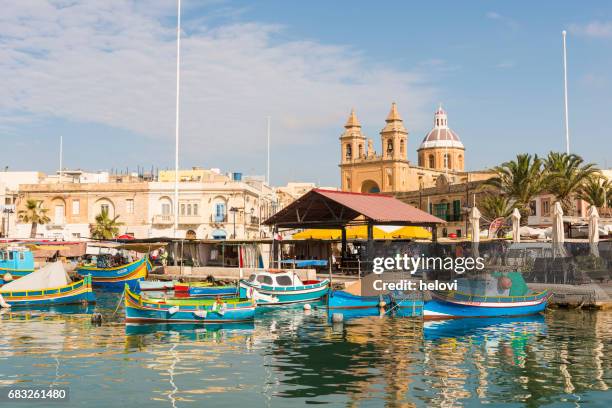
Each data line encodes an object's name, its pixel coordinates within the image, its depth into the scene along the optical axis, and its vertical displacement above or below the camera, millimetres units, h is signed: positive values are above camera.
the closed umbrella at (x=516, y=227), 40938 +1165
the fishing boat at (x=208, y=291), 37794 -2497
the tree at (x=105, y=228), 74312 +2296
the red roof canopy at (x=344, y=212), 42500 +2342
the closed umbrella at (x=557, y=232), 36812 +767
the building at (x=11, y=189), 80062 +7423
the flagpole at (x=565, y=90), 56716 +13665
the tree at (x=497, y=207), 61156 +3672
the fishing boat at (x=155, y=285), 43516 -2470
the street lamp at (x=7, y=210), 65625 +3880
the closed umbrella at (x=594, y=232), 36062 +745
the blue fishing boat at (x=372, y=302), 33781 -2828
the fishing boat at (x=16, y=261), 49941 -977
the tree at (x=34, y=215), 73062 +3775
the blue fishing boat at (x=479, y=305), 30641 -2732
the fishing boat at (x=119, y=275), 50031 -2049
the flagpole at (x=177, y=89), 62812 +14933
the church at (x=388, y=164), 120500 +15540
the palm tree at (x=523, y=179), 53719 +5408
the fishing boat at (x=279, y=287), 37594 -2298
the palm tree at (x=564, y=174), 53188 +5721
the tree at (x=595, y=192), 53469 +4426
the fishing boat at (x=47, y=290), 37281 -2362
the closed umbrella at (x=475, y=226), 40438 +1232
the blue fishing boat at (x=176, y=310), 30188 -2824
